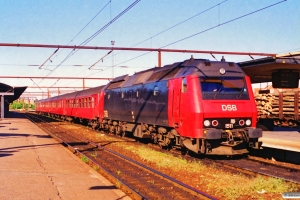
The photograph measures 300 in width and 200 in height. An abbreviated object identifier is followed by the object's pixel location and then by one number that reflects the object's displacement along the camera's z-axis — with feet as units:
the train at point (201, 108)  41.22
